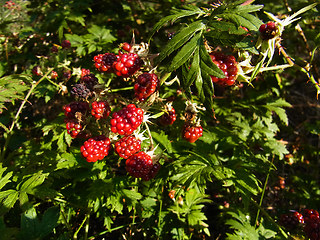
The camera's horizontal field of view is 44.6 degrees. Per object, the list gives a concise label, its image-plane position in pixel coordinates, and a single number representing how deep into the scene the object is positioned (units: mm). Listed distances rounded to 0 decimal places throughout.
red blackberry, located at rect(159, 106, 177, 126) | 257
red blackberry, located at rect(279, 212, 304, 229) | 282
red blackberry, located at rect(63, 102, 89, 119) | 234
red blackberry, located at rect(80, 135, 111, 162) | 224
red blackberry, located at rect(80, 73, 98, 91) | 241
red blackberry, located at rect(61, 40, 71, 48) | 314
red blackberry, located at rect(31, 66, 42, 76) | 308
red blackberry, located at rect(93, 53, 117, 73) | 234
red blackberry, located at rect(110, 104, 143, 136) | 217
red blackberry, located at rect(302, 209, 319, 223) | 277
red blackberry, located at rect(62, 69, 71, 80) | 299
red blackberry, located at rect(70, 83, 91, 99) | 234
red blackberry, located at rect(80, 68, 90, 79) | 280
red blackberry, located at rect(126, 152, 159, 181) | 230
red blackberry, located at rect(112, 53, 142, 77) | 222
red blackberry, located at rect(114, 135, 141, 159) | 225
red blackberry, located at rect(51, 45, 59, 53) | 324
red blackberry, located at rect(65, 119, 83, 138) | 234
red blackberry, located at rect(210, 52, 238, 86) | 220
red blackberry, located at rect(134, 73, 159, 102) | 219
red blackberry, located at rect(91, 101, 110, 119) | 225
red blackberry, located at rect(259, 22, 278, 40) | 216
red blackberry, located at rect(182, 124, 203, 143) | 255
